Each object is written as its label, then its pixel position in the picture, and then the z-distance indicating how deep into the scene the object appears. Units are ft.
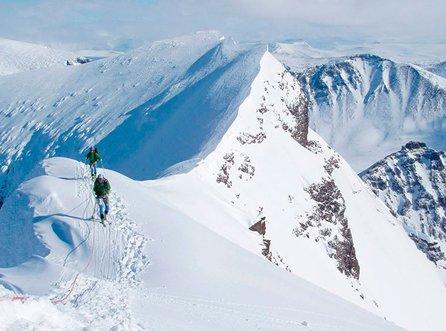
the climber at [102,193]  67.51
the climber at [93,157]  81.56
